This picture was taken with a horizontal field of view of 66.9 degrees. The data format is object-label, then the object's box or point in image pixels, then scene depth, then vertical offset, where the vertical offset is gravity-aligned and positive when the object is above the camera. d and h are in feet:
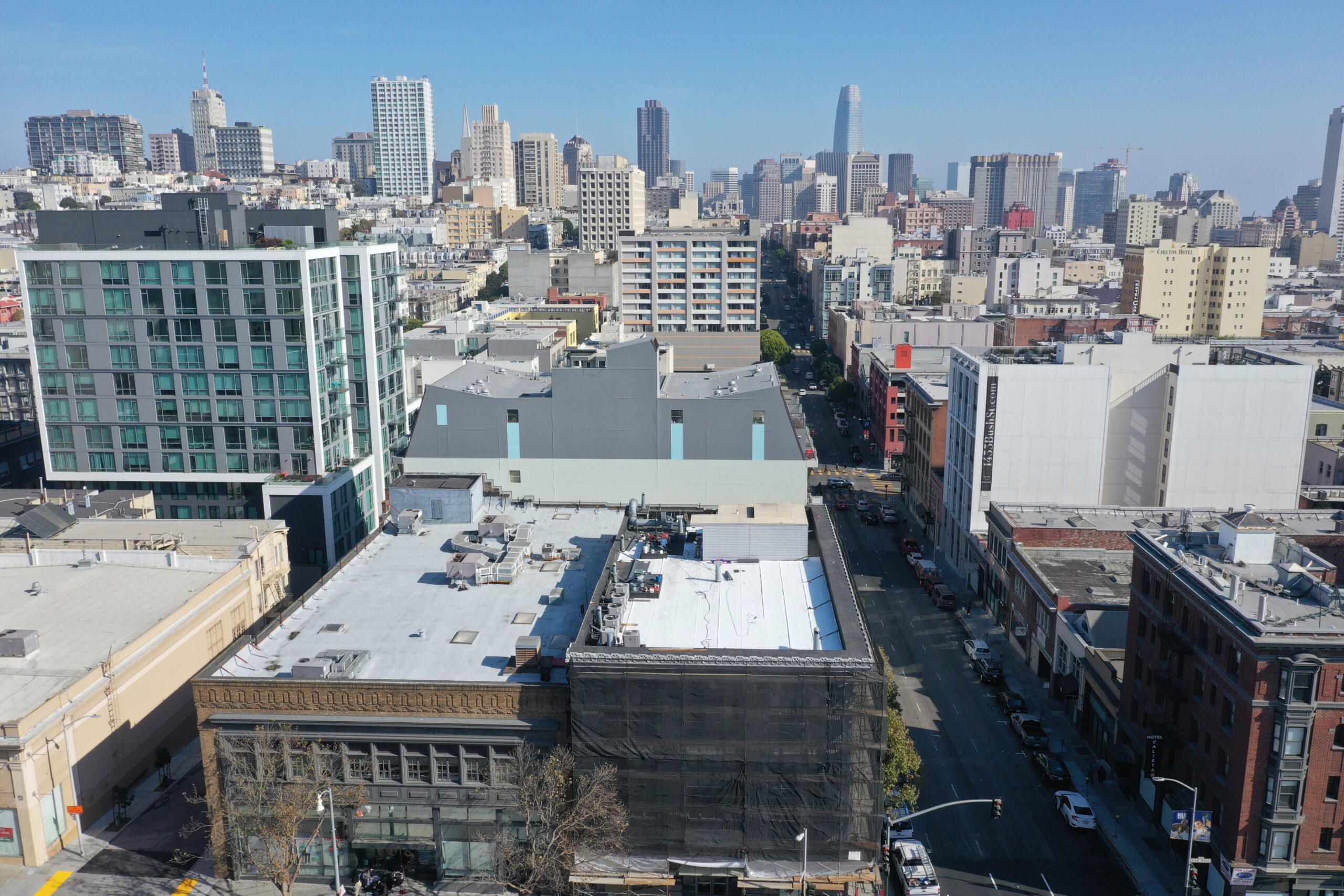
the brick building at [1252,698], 137.59 -62.91
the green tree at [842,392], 535.19 -70.48
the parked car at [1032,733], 193.67 -90.71
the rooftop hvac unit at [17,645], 165.27 -61.72
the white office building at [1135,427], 270.05 -45.80
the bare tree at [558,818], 133.18 -73.07
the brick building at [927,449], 330.95 -64.40
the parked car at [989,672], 223.51 -90.60
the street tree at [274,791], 136.77 -71.52
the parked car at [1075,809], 166.50 -90.46
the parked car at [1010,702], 208.33 -91.04
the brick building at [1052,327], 504.02 -35.52
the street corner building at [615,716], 130.93 -59.87
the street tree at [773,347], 633.20 -56.32
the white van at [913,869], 148.05 -89.82
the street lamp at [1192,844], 138.72 -78.87
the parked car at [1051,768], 180.96 -91.00
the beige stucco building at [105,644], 151.84 -65.03
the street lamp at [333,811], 135.64 -74.58
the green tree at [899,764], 156.76 -77.72
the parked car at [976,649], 234.58 -90.02
